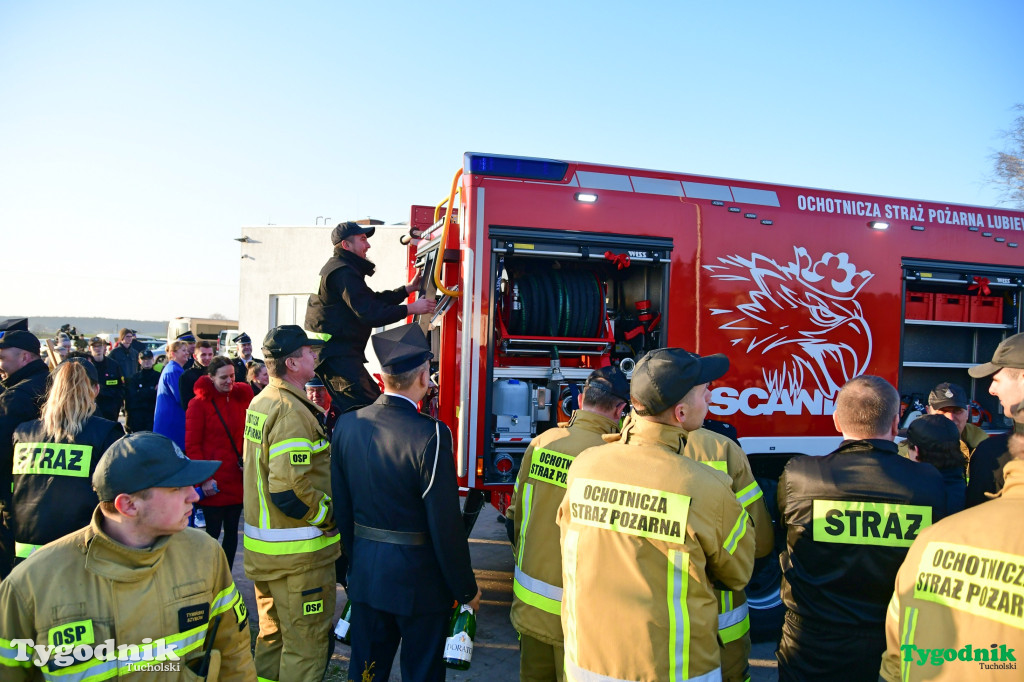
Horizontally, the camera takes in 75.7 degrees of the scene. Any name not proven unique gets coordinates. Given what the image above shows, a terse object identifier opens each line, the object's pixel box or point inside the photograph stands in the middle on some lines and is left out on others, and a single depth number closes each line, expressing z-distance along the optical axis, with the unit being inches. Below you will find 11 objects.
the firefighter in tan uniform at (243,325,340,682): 137.4
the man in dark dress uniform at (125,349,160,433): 359.6
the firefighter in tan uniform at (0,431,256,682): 68.7
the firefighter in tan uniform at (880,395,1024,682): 65.3
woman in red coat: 192.4
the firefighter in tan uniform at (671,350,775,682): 105.3
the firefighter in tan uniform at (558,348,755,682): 79.7
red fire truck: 177.2
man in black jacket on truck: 185.3
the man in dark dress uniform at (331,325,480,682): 113.9
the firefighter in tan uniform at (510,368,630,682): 113.9
